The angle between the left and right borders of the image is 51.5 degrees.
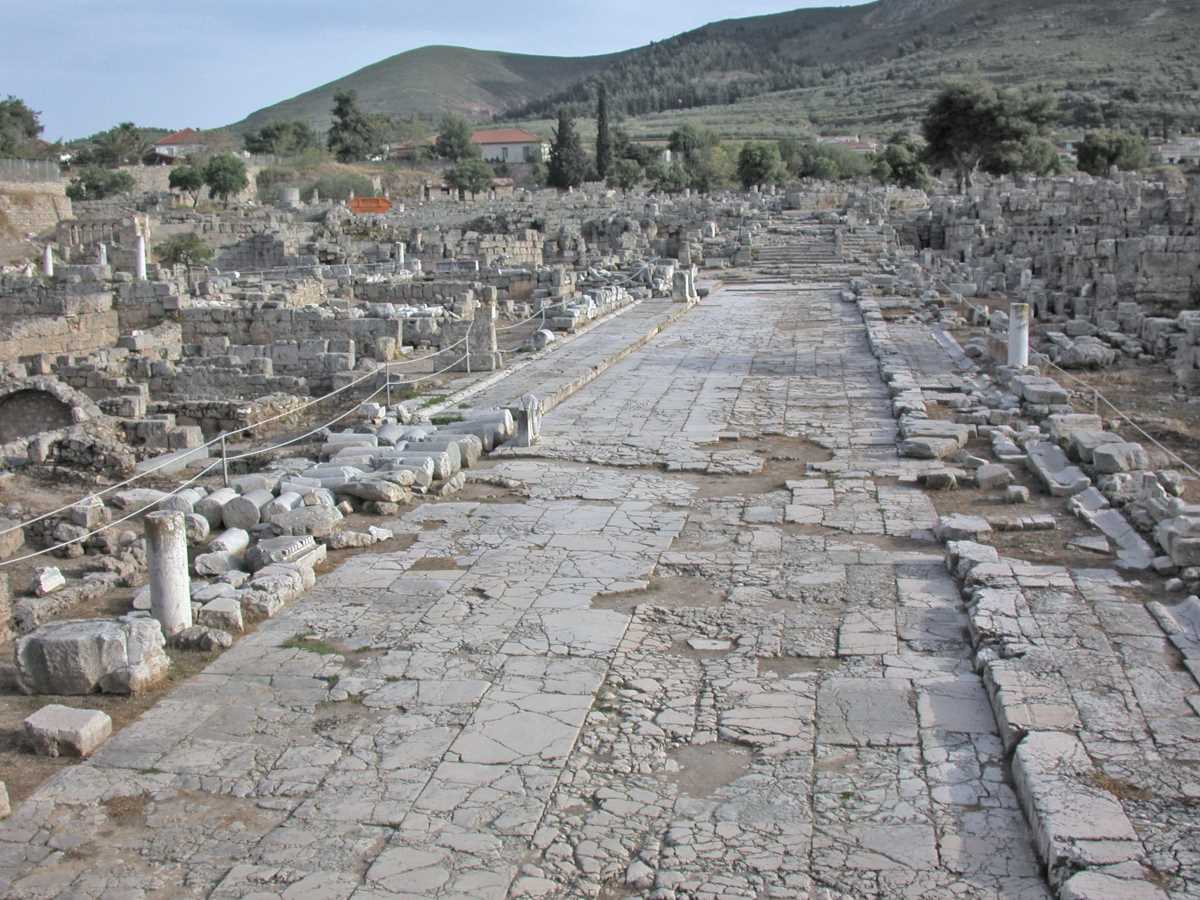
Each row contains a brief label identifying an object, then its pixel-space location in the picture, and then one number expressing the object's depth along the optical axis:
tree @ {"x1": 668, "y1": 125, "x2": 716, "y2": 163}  90.19
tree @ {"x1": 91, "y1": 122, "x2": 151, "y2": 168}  82.06
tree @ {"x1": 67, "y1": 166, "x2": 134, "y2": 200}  66.12
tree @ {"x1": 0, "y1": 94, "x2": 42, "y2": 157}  72.45
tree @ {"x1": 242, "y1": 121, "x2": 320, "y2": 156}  92.50
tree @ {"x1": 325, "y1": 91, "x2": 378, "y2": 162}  94.69
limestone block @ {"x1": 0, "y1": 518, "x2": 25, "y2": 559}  9.00
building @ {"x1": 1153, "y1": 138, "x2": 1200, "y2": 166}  60.84
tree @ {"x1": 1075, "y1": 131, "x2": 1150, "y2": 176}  60.41
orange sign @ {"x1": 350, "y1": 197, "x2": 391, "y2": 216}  60.70
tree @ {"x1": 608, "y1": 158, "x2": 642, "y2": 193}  72.68
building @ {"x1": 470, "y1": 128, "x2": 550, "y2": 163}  112.56
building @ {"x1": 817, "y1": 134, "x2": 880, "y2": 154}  84.38
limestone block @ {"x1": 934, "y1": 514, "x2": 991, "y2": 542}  7.91
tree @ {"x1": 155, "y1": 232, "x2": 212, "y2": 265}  38.72
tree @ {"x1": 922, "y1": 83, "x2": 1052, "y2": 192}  59.06
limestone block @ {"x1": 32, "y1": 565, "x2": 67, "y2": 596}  7.76
